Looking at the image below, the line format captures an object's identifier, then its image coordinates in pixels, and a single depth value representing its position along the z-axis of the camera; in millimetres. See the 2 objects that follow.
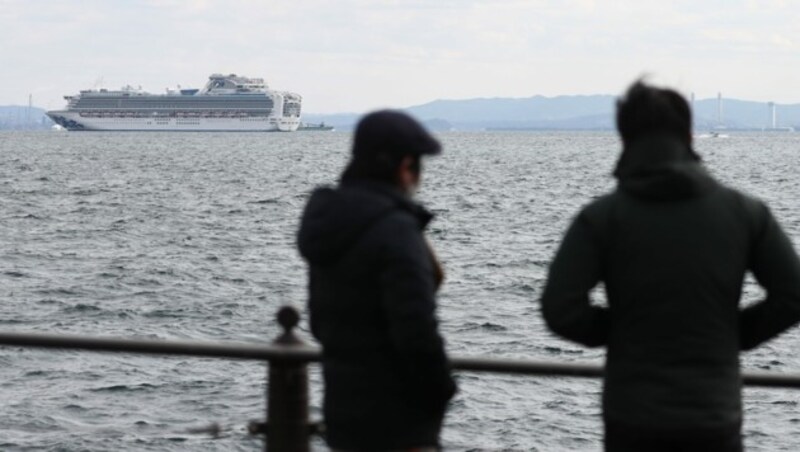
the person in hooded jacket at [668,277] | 6184
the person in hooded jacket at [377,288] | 6273
